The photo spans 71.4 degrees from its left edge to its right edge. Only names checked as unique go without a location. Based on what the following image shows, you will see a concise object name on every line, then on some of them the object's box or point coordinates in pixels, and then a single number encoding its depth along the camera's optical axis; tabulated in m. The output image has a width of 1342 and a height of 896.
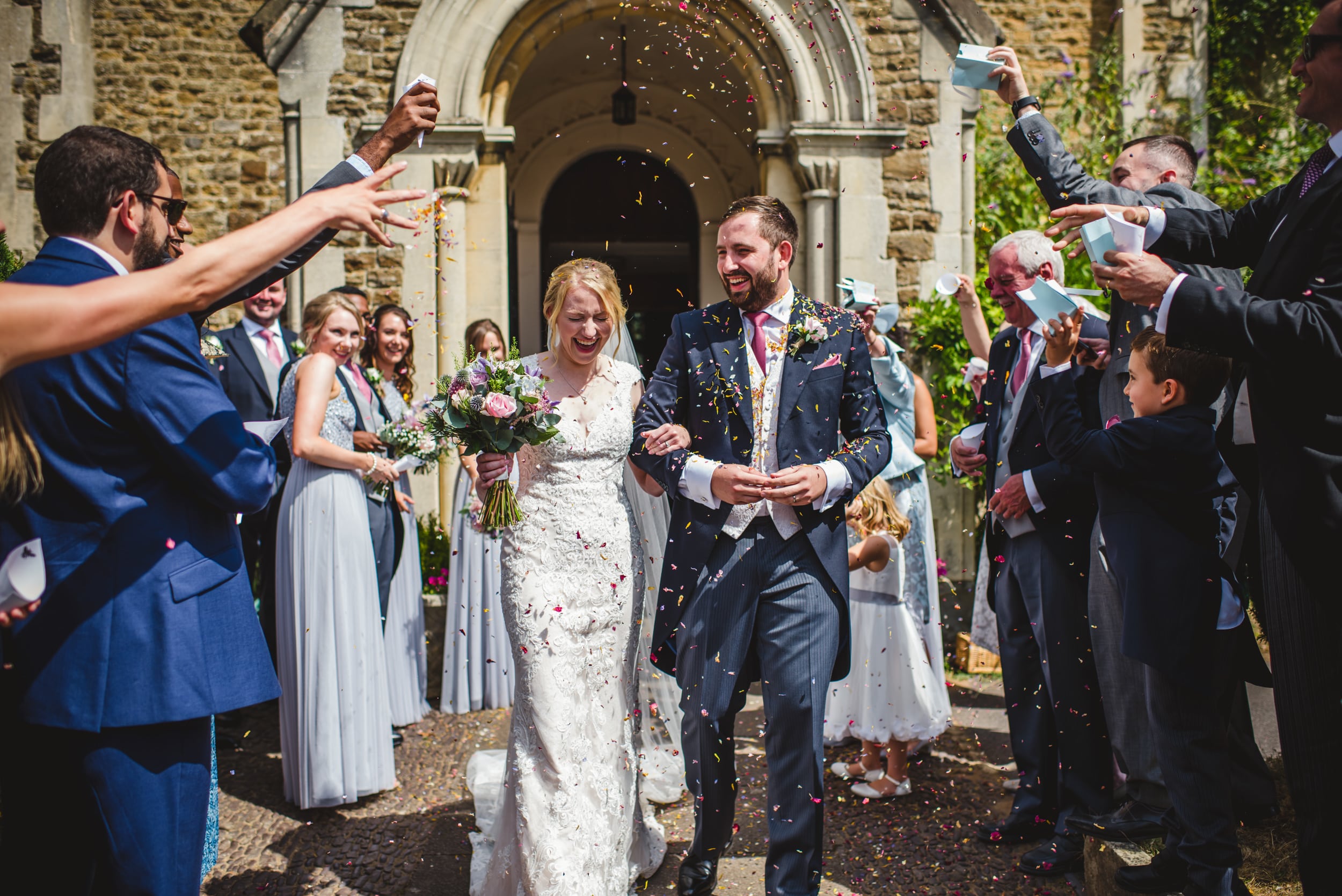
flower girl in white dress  4.42
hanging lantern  10.33
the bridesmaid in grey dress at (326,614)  4.40
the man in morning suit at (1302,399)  2.28
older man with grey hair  3.68
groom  3.24
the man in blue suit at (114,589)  2.11
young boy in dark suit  2.97
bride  3.32
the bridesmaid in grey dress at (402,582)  5.55
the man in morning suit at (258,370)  5.46
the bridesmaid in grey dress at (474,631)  5.88
